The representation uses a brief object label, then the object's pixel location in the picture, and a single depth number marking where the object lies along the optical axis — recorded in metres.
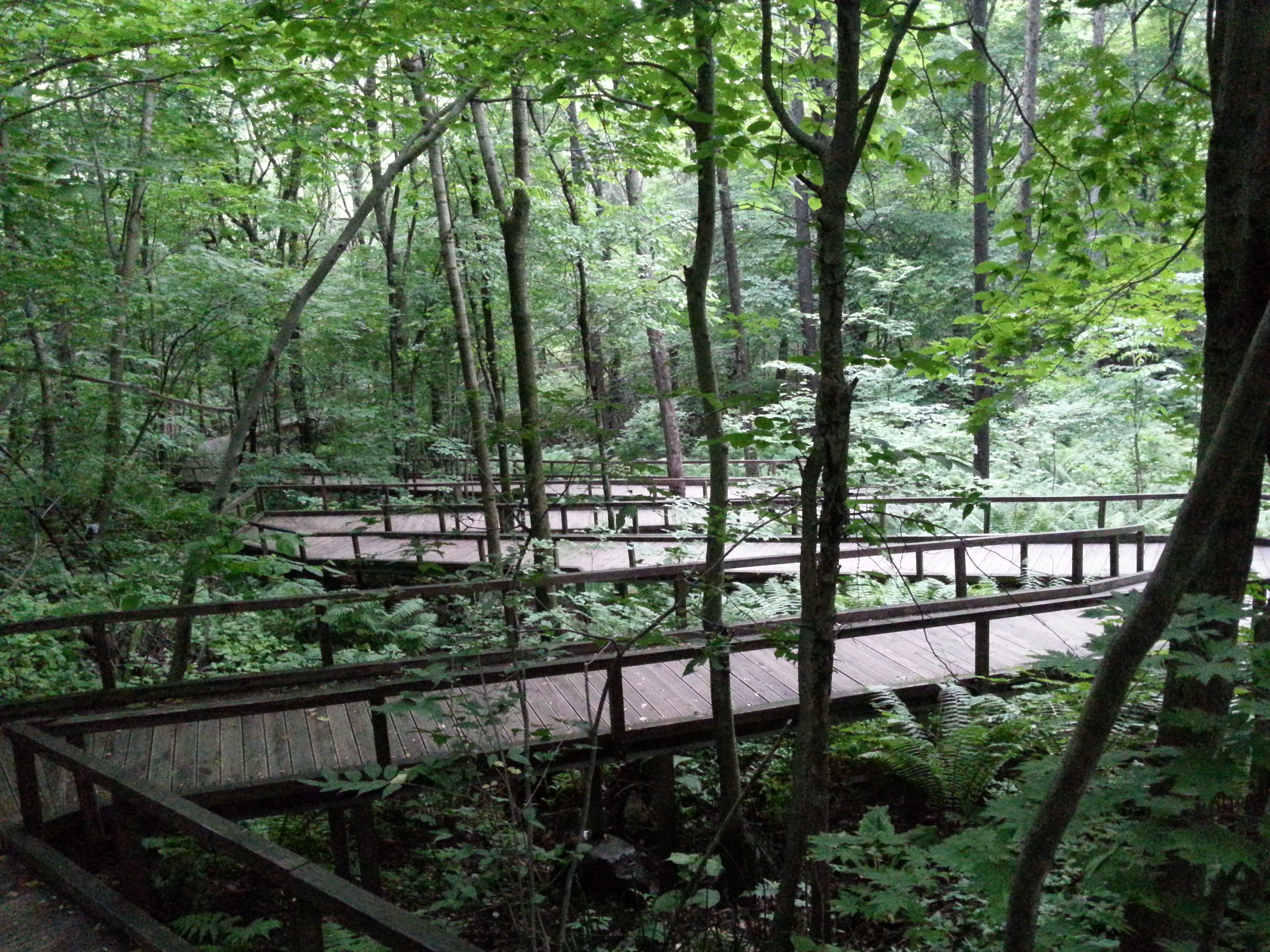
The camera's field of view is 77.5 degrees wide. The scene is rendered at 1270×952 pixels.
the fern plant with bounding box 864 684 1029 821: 5.73
